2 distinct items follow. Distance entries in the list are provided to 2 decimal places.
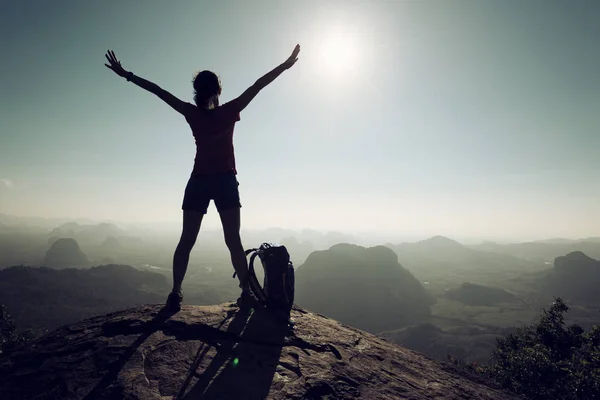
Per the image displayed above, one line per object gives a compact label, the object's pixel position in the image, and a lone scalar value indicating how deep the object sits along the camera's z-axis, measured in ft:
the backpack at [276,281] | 17.89
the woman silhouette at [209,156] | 16.37
